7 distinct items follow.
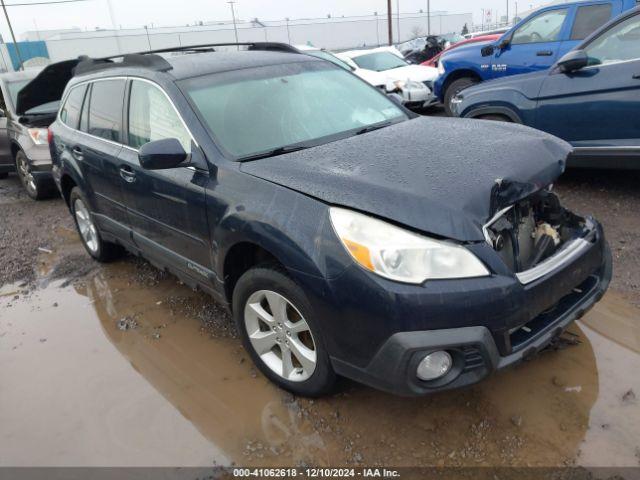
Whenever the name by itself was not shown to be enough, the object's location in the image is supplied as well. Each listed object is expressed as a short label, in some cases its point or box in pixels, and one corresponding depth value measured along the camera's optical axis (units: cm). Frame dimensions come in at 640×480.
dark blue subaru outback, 211
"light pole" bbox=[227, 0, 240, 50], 5786
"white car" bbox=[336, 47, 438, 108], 983
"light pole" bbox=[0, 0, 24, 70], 3881
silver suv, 714
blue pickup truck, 713
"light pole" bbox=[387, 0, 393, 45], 2884
